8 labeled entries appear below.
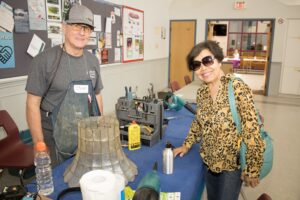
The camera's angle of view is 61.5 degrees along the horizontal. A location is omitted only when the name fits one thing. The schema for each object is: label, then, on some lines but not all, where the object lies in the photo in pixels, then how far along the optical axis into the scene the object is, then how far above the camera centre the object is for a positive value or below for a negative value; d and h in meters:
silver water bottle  1.42 -0.61
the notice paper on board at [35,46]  2.73 +0.03
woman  1.33 -0.40
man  1.60 -0.25
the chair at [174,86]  4.64 -0.66
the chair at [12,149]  2.06 -0.90
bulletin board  2.57 +0.12
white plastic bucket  0.83 -0.45
